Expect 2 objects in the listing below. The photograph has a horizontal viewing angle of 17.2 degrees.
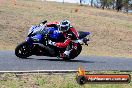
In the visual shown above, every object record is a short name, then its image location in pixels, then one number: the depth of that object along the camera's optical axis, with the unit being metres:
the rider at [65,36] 14.59
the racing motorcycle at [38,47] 14.45
